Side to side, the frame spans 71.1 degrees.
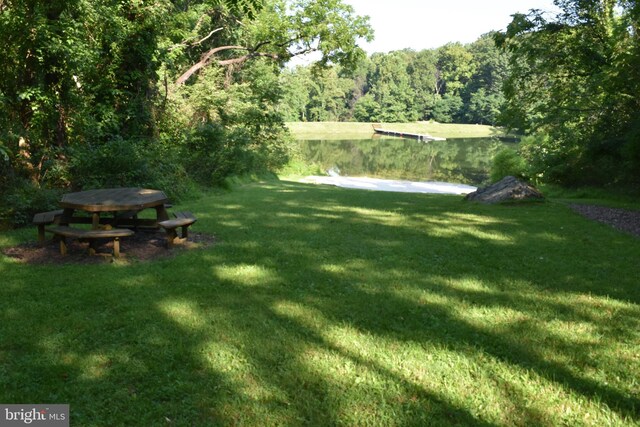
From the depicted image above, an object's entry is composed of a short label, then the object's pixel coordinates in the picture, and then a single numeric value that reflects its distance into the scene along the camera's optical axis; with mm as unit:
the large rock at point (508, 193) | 11734
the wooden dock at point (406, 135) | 70312
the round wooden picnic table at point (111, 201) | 5867
